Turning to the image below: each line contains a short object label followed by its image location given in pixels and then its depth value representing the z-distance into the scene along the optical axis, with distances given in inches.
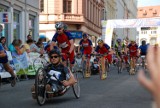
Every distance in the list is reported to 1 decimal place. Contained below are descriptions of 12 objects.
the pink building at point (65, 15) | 1769.2
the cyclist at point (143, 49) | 845.2
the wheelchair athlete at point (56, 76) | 318.0
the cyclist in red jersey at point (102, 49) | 644.1
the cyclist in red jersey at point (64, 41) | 400.8
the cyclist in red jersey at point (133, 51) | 794.8
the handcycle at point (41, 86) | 304.7
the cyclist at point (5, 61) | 369.8
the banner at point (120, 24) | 1477.4
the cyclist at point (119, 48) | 860.0
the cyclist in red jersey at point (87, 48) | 674.8
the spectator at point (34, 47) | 690.8
